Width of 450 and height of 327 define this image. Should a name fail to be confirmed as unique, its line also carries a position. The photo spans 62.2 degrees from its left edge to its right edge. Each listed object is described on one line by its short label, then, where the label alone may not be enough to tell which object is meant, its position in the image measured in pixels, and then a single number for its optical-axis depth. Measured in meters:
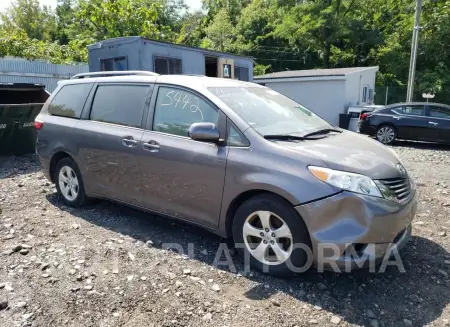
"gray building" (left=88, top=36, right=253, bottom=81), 11.37
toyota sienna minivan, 2.88
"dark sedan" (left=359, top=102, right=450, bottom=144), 10.86
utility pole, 16.70
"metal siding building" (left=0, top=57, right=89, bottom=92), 11.56
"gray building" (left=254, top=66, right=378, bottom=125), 18.86
